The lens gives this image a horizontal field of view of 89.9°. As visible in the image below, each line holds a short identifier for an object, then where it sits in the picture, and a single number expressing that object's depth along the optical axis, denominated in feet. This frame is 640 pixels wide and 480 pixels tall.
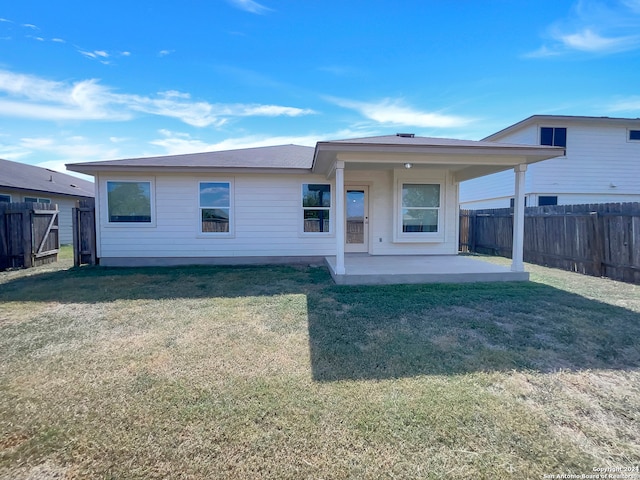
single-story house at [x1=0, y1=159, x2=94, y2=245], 42.86
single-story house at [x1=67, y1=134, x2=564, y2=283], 28.86
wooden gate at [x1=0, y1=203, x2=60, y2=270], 29.58
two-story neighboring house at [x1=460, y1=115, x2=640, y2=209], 43.29
